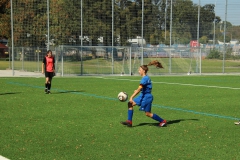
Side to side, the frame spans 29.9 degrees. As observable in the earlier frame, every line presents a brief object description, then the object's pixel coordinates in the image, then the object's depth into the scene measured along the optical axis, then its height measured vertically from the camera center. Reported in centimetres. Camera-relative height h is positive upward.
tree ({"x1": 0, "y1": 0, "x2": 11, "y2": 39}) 5312 +350
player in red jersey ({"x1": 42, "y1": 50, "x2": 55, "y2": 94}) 1950 -77
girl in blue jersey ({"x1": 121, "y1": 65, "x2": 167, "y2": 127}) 1052 -118
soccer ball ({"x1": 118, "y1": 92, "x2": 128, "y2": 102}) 1127 -121
